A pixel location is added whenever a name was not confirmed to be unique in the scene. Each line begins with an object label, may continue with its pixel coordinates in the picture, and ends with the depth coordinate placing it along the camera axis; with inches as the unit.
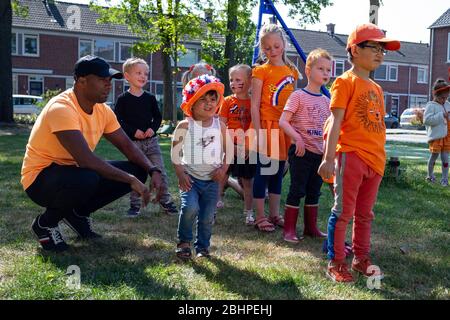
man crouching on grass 153.3
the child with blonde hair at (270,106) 197.5
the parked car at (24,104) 1315.8
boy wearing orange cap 142.3
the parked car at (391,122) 1625.2
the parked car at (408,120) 1406.6
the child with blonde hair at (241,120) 209.6
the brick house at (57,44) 1583.4
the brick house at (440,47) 1630.2
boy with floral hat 155.6
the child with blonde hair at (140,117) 223.3
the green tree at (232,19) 901.2
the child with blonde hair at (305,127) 177.5
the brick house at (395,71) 2153.1
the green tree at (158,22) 877.8
